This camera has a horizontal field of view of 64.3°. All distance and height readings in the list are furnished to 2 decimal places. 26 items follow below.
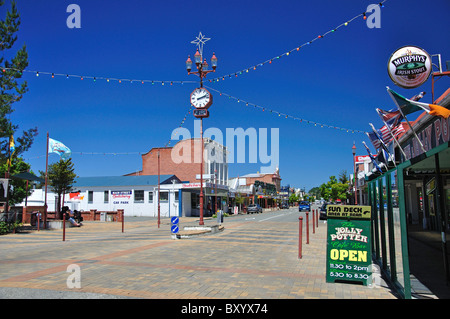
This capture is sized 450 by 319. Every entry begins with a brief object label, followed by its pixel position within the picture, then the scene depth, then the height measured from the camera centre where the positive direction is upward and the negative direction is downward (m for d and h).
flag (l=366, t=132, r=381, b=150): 9.61 +1.44
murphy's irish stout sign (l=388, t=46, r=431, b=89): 8.00 +2.79
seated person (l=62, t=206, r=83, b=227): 25.44 -1.74
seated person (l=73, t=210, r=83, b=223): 26.47 -1.39
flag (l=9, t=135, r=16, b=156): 20.47 +3.11
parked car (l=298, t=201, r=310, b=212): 57.97 -2.20
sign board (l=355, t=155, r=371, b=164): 46.84 +4.72
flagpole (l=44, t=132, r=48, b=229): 23.20 -0.79
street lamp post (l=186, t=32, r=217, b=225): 19.66 +5.80
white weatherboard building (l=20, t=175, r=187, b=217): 41.56 +0.02
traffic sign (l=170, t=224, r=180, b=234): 15.15 -1.41
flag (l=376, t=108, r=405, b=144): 8.28 +1.68
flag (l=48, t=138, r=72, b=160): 25.60 +3.63
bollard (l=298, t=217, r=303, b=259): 10.37 -1.56
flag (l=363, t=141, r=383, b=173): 9.06 +0.86
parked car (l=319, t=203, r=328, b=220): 31.03 -1.92
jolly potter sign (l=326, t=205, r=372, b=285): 7.33 -1.08
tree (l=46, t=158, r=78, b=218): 27.84 +1.67
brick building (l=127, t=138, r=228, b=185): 50.72 +5.25
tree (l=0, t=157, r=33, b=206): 37.16 +1.65
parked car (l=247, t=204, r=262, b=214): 55.69 -2.31
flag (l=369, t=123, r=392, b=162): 8.38 +1.21
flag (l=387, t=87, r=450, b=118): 5.56 +1.46
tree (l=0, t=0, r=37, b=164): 19.28 +6.88
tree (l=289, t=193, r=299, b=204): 128.51 -1.68
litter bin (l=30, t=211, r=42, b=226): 23.73 -1.38
